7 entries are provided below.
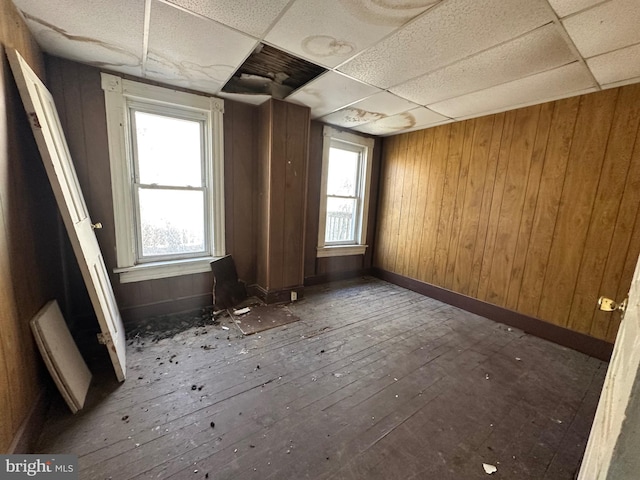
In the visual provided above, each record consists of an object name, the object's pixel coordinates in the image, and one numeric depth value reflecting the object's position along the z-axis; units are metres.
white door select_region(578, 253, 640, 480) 0.48
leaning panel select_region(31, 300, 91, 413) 1.47
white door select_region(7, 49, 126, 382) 1.43
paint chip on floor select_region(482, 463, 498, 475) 1.28
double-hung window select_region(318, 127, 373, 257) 3.74
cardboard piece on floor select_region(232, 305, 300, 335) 2.52
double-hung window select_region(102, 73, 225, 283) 2.33
